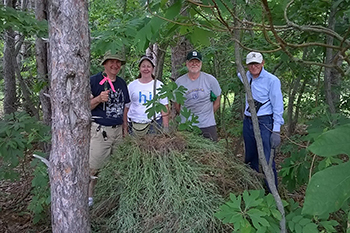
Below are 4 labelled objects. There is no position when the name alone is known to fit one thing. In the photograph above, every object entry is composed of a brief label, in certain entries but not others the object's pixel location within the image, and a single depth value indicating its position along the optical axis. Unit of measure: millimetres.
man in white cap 3510
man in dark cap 3994
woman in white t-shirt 3945
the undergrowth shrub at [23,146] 3232
